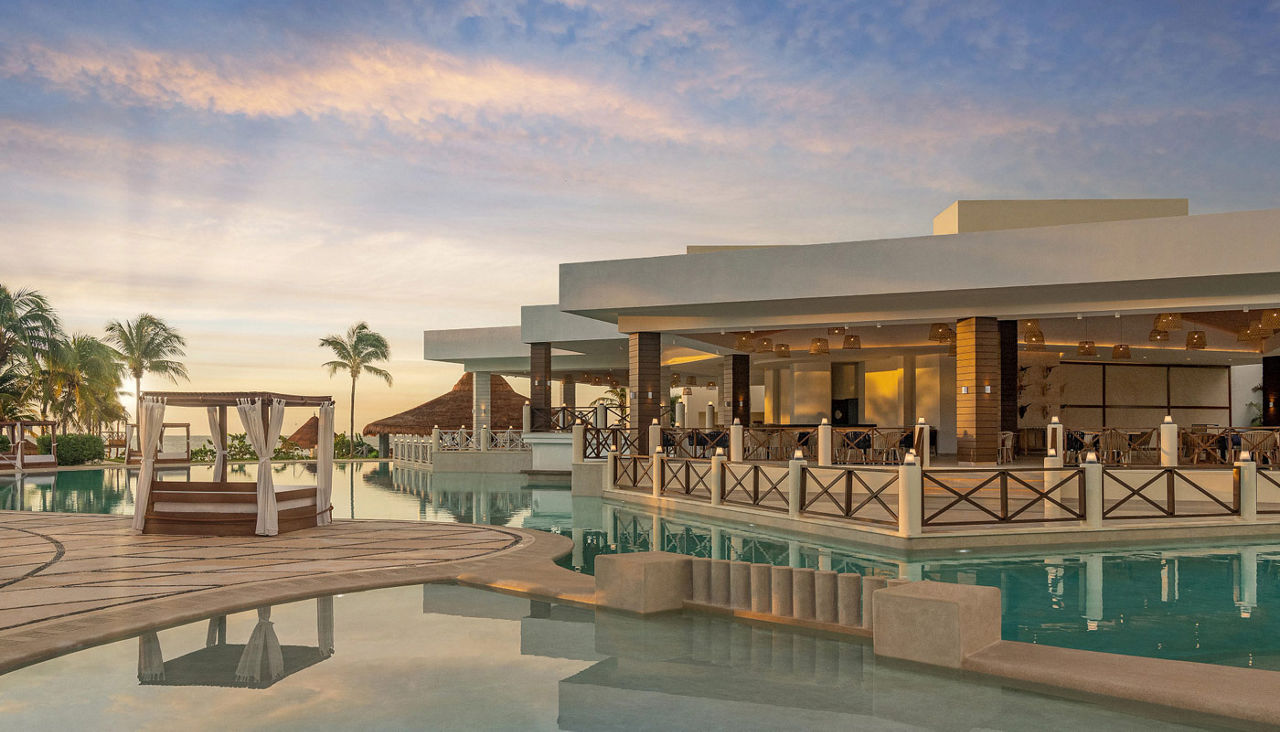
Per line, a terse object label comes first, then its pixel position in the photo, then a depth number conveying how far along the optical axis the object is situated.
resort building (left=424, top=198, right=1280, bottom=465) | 15.13
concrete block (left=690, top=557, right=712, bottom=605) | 7.49
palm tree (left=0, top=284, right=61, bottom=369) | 31.23
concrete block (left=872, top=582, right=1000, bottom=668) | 5.72
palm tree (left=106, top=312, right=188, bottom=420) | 37.91
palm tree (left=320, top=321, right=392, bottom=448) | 40.78
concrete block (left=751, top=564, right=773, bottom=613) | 7.14
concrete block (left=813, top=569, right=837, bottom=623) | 6.78
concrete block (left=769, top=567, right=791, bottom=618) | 7.03
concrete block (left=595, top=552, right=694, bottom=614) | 7.32
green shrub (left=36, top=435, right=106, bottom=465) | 30.80
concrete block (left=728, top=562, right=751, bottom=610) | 7.26
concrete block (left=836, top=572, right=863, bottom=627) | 6.65
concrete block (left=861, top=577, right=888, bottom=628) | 6.57
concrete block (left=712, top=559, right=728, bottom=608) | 7.39
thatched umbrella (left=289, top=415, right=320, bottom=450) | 43.56
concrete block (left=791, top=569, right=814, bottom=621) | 6.91
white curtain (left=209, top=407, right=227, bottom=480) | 14.01
